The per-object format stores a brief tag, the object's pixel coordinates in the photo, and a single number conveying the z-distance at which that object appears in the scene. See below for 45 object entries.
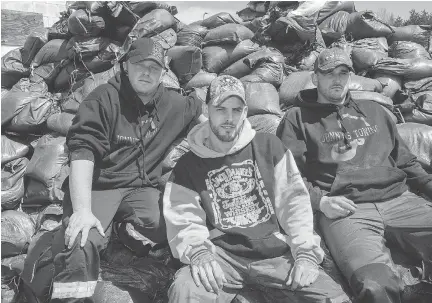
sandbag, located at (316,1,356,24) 4.68
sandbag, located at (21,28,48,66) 4.84
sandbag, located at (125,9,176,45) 4.15
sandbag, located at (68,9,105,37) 4.23
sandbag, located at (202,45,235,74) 4.52
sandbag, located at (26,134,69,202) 3.74
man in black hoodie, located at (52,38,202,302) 2.53
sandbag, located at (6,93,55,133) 4.20
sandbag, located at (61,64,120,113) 4.12
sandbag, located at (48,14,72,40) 4.73
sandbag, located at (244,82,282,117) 3.70
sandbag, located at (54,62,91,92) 4.40
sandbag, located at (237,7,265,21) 5.19
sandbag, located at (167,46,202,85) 4.10
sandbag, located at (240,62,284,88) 3.99
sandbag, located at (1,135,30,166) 4.09
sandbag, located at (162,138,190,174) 3.16
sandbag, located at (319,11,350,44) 4.46
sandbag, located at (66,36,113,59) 4.28
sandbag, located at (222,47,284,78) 4.11
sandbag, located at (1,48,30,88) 4.79
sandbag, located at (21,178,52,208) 3.84
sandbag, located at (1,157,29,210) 3.91
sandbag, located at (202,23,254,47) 4.57
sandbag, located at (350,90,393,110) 3.61
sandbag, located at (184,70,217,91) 4.18
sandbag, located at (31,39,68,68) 4.62
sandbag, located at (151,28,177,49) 4.22
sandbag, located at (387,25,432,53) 4.68
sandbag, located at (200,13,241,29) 4.92
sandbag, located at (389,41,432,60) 4.30
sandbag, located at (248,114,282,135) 3.54
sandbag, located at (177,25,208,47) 4.61
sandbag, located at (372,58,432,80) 4.06
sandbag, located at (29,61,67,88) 4.62
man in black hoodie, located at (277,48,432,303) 2.43
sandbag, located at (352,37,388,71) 4.13
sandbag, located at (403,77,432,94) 4.10
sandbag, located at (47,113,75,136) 4.03
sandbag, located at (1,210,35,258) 3.49
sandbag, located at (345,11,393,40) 4.49
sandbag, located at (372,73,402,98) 4.02
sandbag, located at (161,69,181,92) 3.87
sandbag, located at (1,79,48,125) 4.24
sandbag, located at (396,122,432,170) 3.42
